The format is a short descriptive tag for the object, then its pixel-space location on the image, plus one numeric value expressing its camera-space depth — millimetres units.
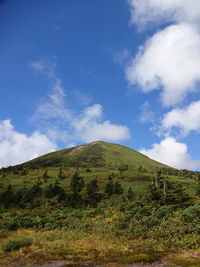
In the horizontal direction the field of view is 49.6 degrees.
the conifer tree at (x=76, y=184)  56956
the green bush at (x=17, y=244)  14812
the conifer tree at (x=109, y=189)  53344
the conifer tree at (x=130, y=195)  47406
